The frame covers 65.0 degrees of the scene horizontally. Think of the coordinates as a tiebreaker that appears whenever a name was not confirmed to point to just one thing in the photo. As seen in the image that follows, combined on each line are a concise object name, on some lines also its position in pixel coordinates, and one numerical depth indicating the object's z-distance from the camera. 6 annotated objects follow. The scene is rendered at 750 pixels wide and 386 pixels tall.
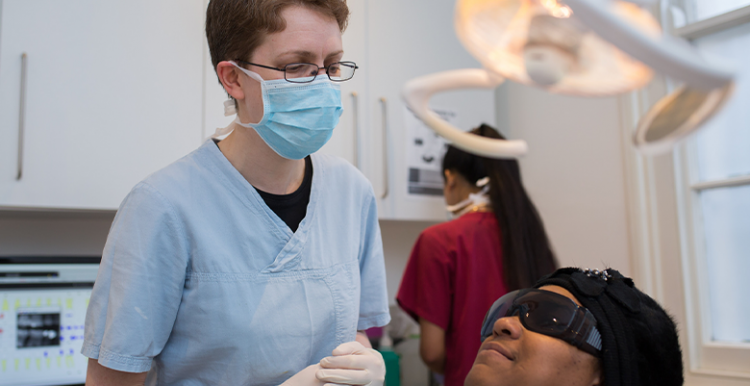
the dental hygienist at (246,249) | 0.98
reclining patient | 1.00
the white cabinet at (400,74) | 2.17
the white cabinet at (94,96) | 1.54
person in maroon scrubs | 1.76
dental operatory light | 0.48
